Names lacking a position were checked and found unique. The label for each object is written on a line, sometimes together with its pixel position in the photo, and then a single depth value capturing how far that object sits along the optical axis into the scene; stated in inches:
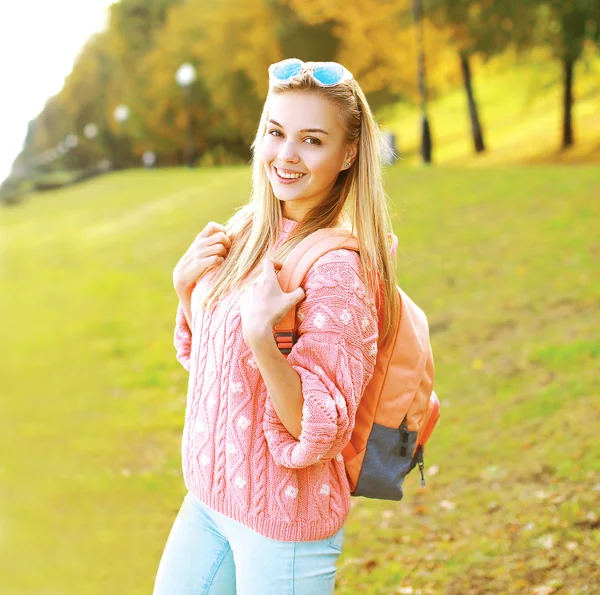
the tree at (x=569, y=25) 584.4
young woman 74.1
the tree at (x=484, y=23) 660.1
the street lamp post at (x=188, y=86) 1172.5
